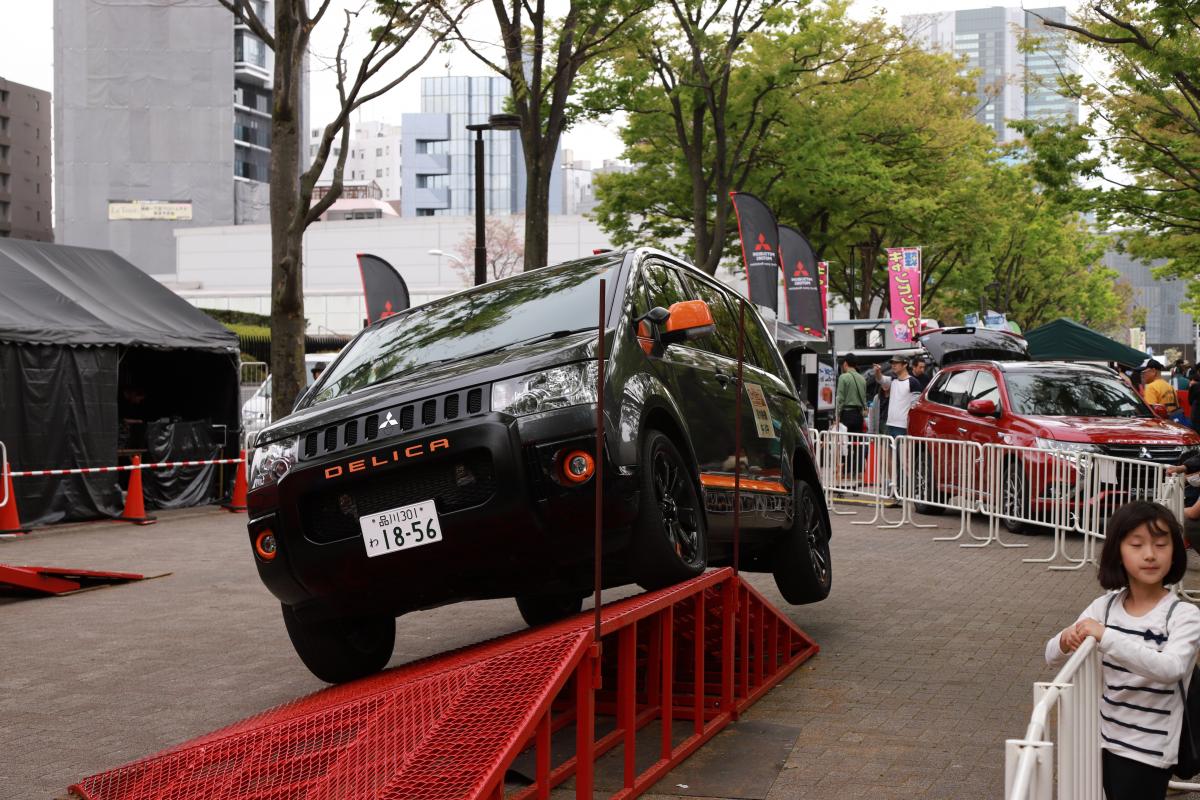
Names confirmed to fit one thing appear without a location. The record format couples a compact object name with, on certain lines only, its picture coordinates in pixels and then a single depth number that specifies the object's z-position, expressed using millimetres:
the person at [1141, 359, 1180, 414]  23500
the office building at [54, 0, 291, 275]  82500
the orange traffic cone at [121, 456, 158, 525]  18125
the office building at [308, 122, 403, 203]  186000
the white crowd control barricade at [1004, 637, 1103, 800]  2793
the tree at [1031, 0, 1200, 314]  15633
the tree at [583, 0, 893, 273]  25641
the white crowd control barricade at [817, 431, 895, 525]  17875
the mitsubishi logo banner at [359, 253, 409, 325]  24406
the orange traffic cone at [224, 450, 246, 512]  19894
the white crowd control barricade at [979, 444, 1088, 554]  13570
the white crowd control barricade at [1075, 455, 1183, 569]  12372
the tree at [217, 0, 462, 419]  18062
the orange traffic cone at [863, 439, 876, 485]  18578
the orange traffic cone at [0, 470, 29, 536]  16359
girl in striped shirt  4007
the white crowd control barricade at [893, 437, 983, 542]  15617
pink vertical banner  38250
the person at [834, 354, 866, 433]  24828
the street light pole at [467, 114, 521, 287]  23781
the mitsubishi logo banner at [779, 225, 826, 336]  27438
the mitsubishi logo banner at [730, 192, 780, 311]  24875
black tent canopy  17172
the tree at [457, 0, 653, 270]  20531
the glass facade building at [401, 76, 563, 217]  158000
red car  14695
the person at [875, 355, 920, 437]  21375
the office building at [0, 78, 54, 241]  82312
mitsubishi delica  5855
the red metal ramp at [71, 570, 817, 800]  4254
